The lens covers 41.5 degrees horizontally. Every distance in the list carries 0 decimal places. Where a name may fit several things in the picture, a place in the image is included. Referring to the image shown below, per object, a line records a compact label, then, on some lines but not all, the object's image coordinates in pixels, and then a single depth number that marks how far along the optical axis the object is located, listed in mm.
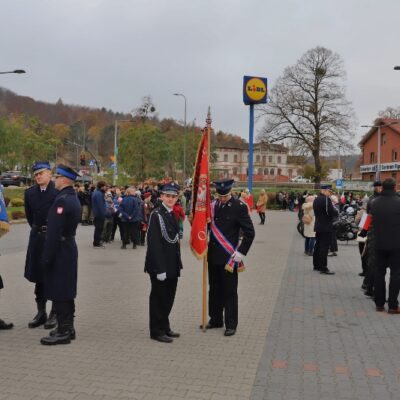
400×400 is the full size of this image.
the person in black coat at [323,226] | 11070
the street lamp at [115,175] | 38825
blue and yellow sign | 22703
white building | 121438
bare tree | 55562
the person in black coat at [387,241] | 7590
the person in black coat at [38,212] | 6320
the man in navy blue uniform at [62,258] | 5715
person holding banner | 6352
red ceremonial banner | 6375
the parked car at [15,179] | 53719
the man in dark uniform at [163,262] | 5965
